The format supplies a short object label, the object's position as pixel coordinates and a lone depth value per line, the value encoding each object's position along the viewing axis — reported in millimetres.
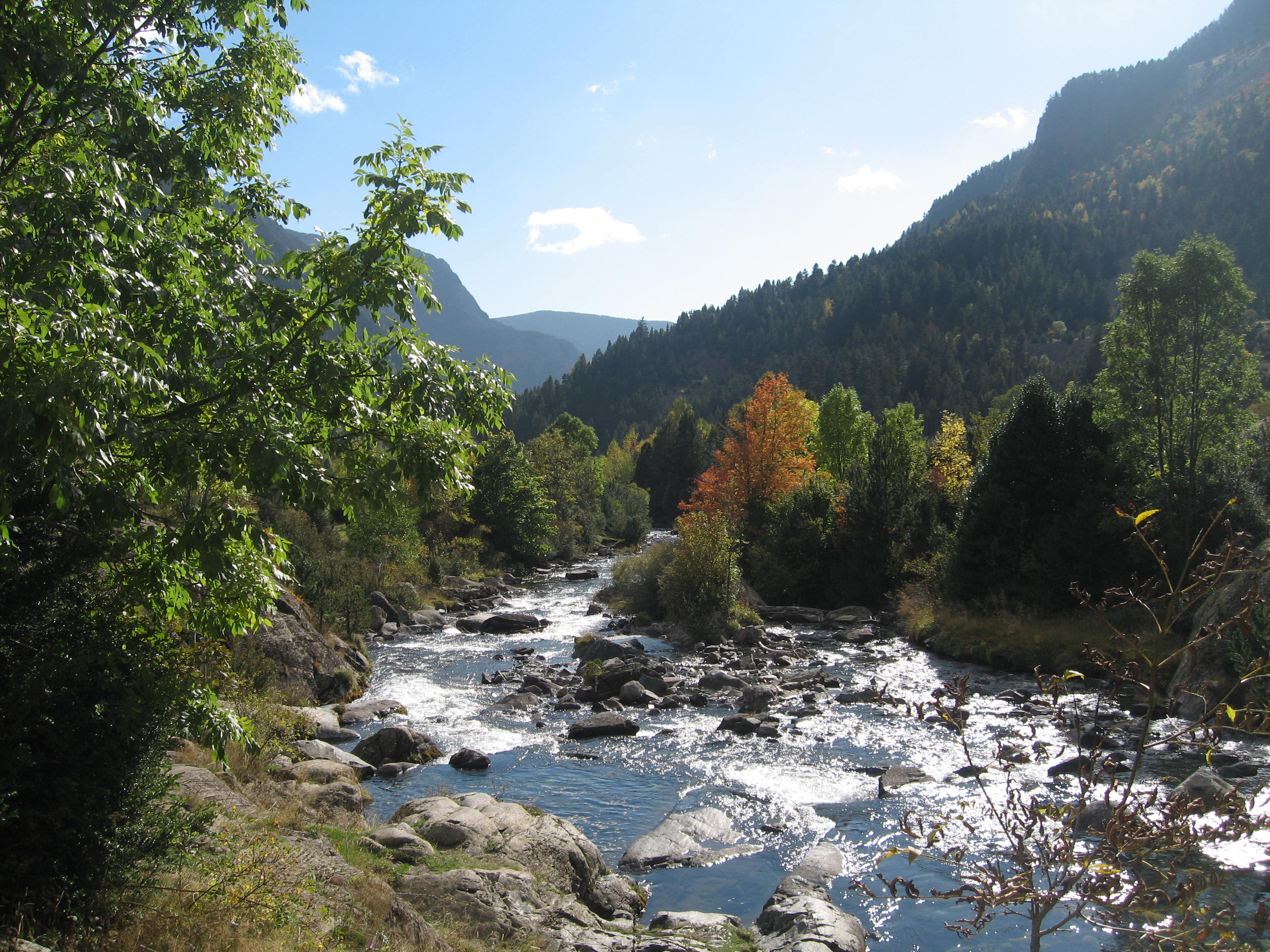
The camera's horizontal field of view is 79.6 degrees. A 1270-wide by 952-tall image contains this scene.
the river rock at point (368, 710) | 18453
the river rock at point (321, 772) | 12039
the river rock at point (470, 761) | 15422
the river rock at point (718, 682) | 22406
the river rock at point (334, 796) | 10680
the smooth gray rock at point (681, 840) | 11789
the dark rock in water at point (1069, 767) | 13098
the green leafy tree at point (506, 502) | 51688
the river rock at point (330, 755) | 13914
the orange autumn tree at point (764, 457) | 43531
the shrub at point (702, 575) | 30891
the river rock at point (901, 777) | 14727
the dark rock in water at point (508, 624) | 32469
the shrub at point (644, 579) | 34906
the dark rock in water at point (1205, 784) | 11664
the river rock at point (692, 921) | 9469
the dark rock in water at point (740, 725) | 18250
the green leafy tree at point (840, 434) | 60969
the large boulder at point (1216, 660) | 17625
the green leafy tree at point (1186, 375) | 24812
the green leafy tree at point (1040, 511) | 26812
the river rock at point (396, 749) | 15602
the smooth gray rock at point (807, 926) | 8859
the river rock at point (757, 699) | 20141
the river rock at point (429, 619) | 33000
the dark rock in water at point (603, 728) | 18141
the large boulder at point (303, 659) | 17750
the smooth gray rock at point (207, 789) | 8055
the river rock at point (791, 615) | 34469
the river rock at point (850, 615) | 33688
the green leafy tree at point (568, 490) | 62656
